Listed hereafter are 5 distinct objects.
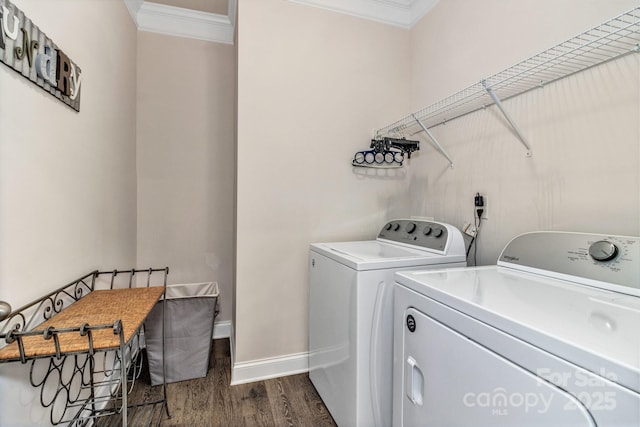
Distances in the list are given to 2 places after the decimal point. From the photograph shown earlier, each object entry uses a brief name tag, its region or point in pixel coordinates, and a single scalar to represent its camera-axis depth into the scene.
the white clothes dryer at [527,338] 0.55
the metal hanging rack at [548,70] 1.01
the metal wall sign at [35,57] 0.88
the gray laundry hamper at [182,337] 1.85
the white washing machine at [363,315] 1.30
